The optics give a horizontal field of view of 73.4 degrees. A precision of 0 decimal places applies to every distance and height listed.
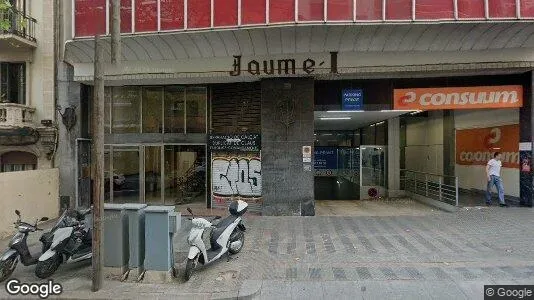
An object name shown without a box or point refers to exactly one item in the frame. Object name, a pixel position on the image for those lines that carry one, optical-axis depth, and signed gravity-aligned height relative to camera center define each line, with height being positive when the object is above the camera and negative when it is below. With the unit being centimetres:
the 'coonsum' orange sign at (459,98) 1055 +167
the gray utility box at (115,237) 577 -134
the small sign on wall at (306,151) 1060 +9
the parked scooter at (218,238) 576 -150
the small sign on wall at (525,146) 1040 +21
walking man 1077 -75
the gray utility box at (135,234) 572 -128
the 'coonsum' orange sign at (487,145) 1171 +32
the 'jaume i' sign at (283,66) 1024 +255
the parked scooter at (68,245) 577 -153
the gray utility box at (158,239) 566 -134
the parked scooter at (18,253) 569 -160
